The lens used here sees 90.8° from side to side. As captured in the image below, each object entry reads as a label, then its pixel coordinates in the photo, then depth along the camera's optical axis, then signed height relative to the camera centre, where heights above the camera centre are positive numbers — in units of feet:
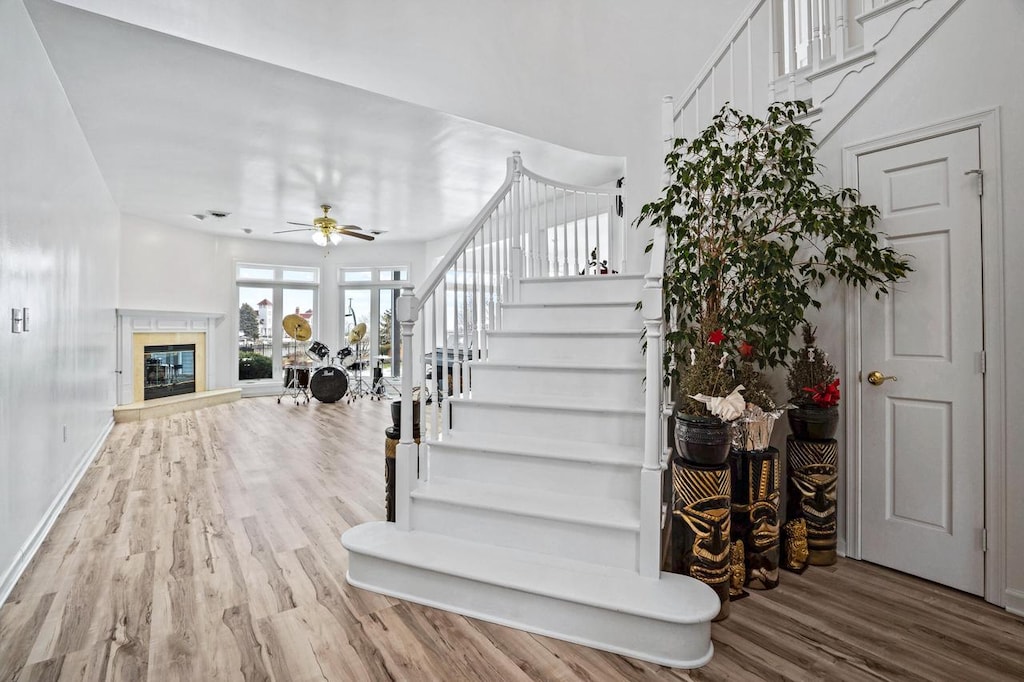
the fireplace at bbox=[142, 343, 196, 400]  23.50 -1.27
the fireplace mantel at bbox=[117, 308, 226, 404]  22.01 +0.73
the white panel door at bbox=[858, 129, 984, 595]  7.18 -0.43
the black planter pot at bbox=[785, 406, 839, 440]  7.98 -1.20
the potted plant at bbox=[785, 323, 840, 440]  7.96 -0.75
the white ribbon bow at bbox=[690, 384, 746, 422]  6.44 -0.77
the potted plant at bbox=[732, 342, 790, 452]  7.54 -1.04
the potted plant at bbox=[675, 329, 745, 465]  6.57 -0.79
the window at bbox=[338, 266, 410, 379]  30.99 +2.37
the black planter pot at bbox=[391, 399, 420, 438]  8.58 -1.24
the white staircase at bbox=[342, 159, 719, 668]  6.13 -2.28
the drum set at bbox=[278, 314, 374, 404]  25.99 -1.39
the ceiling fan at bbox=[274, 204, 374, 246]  20.80 +4.80
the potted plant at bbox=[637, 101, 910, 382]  7.62 +1.63
